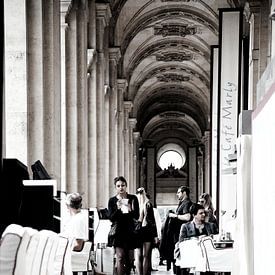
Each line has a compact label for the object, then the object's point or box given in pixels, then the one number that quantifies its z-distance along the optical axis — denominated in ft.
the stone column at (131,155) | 135.00
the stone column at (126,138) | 121.49
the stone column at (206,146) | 157.31
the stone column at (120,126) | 104.47
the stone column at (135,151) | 150.10
